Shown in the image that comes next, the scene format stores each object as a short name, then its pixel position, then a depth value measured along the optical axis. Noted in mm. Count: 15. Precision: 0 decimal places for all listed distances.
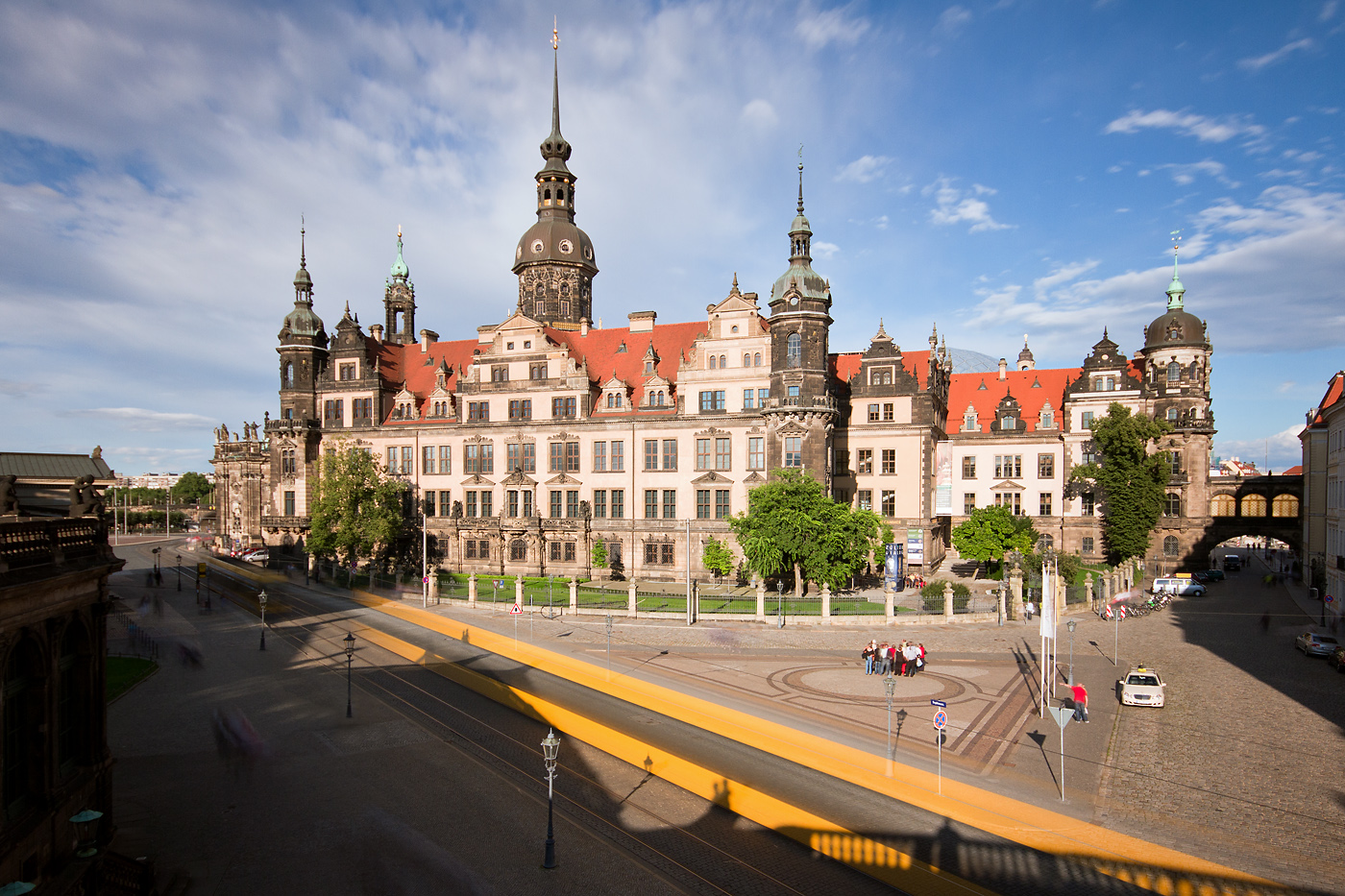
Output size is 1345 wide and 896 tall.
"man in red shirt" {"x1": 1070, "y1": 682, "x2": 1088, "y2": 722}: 25016
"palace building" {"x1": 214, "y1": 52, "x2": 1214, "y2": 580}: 54375
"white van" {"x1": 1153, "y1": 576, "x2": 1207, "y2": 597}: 54906
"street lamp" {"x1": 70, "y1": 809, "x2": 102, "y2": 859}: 14250
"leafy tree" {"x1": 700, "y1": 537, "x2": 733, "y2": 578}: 52656
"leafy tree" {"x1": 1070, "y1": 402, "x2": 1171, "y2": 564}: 61188
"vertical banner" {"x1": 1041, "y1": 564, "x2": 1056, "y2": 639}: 26641
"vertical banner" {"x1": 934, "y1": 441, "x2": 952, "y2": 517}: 59834
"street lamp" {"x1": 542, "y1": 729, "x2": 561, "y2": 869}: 15932
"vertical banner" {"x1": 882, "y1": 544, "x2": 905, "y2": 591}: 46875
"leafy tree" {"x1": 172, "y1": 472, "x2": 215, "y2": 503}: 194625
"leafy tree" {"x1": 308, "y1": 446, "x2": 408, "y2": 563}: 55219
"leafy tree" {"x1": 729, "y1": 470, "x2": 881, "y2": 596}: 44375
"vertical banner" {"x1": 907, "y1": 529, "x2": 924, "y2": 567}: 51844
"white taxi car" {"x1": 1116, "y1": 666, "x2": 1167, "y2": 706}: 26969
